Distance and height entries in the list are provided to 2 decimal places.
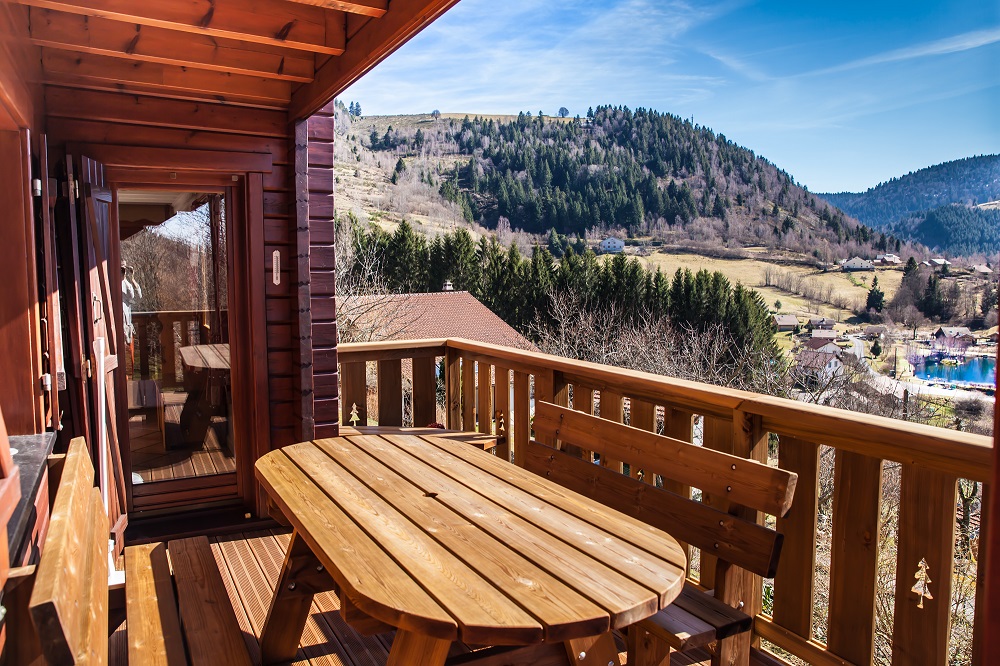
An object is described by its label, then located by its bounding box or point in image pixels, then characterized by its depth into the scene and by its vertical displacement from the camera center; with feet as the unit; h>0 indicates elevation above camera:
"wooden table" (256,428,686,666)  4.13 -1.94
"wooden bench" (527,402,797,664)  5.70 -2.15
